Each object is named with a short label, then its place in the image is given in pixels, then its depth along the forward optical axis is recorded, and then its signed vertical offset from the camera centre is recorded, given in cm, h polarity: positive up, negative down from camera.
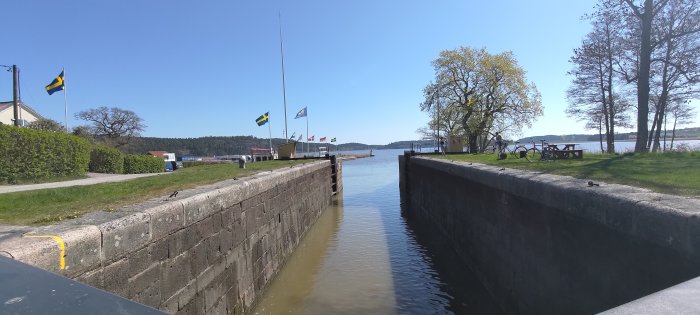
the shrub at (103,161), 2877 -8
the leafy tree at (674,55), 1902 +438
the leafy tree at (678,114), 3657 +228
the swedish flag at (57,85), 3347 +546
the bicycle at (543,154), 1342 -25
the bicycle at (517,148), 1605 -13
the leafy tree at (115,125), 6800 +507
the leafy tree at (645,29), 1616 +435
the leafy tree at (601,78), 2925 +480
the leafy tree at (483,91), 4203 +525
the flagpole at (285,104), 4203 +449
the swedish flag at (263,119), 4272 +324
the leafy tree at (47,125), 4083 +327
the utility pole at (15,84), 3269 +551
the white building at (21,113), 4772 +523
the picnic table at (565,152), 1359 -20
